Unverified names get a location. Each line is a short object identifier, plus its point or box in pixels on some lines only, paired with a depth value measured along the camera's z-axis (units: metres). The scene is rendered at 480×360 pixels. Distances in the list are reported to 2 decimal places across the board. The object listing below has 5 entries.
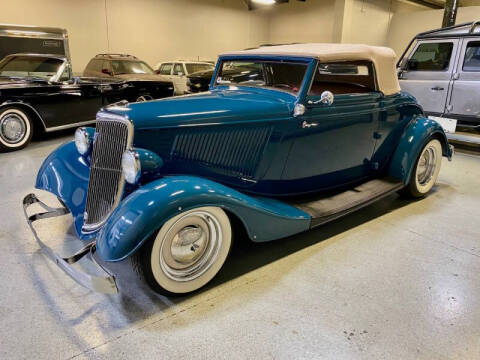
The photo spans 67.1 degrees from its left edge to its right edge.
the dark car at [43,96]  5.59
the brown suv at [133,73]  7.85
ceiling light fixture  14.17
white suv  11.17
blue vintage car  2.05
